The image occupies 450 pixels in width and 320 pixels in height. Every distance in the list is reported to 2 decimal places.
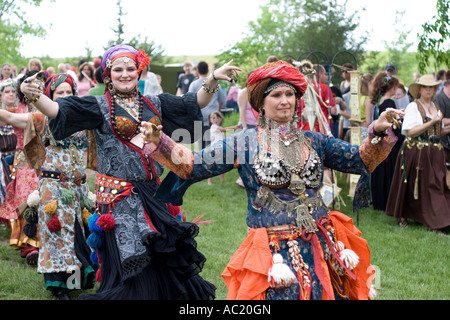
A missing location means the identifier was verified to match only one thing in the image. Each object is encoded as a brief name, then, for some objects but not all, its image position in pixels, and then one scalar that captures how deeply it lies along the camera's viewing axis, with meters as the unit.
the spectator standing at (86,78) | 12.14
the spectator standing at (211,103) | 11.14
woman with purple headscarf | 4.33
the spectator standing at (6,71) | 12.82
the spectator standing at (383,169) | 9.18
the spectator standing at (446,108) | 8.31
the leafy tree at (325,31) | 19.08
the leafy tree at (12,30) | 21.98
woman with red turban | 3.51
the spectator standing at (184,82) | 14.21
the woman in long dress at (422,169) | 7.91
